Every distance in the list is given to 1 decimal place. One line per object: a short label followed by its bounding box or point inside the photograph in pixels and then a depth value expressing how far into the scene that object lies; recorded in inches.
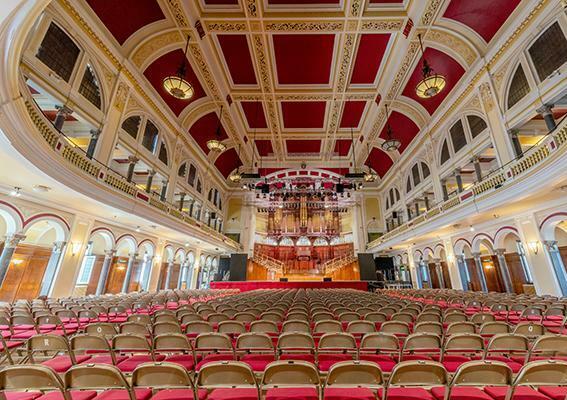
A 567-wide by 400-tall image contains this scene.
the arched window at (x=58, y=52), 258.5
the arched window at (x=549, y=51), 270.4
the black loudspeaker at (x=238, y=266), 767.7
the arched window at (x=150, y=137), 435.8
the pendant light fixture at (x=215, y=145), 415.4
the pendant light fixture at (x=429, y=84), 287.9
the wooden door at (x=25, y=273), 367.2
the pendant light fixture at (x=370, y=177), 487.9
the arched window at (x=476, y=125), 396.5
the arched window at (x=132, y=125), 389.2
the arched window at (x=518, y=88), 315.0
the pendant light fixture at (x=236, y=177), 478.0
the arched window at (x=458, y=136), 439.5
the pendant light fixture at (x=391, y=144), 410.6
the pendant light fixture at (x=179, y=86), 283.9
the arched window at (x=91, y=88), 308.1
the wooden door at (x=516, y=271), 396.8
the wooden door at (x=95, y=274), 496.2
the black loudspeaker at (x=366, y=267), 761.6
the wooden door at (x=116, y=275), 497.9
